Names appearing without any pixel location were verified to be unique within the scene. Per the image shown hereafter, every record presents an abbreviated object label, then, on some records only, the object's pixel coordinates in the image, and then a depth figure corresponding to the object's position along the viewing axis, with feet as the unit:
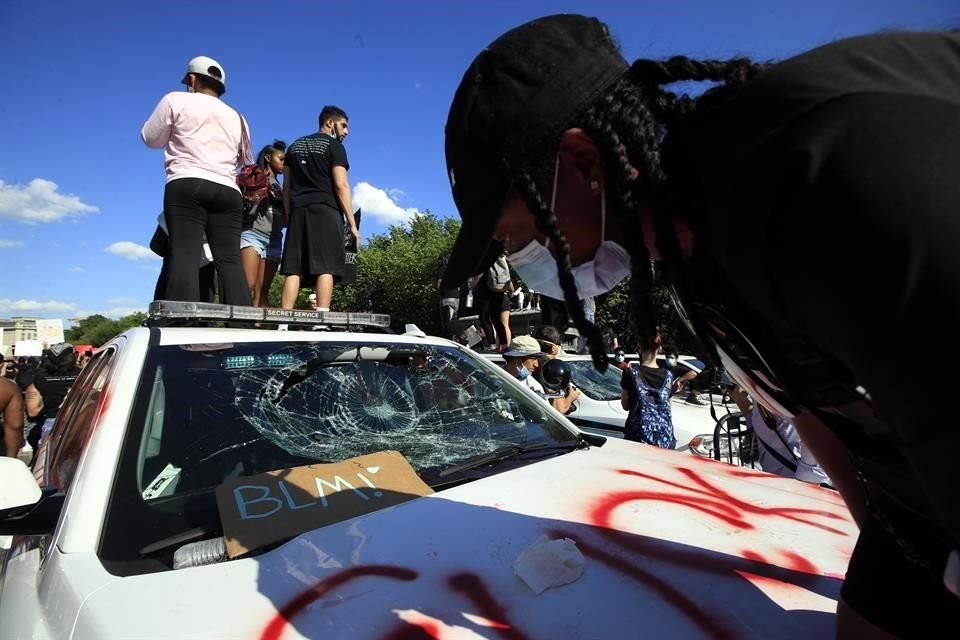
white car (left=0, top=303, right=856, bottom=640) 3.57
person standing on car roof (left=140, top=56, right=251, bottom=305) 11.50
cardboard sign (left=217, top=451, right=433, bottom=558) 4.44
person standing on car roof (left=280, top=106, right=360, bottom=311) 13.51
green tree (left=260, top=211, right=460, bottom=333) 98.17
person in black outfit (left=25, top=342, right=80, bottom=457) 21.34
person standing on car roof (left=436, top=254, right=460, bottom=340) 37.91
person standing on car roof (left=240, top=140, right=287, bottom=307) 15.42
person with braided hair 1.73
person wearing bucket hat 18.98
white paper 3.87
